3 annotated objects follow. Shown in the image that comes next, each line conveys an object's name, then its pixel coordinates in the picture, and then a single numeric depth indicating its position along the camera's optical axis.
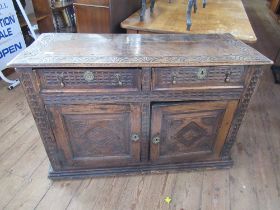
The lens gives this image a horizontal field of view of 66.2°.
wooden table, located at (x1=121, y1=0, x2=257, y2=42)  1.54
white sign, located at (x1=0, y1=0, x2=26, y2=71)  2.10
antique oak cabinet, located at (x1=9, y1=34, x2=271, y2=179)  1.03
